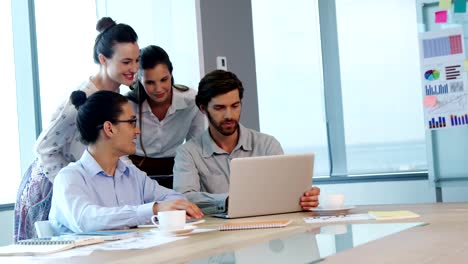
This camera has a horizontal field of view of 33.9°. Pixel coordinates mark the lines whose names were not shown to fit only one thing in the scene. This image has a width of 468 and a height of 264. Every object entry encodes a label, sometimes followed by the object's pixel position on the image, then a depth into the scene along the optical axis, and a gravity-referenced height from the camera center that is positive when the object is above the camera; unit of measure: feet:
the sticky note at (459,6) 15.78 +2.61
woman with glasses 8.31 -0.30
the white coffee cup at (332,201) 8.51 -0.66
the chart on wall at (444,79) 15.90 +1.15
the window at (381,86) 17.97 +1.24
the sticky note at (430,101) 16.30 +0.72
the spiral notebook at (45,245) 6.50 -0.74
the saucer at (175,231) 7.06 -0.73
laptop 8.31 -0.42
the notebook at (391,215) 7.30 -0.76
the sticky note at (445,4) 15.96 +2.70
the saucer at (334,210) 8.37 -0.76
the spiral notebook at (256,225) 7.34 -0.75
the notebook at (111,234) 7.11 -0.73
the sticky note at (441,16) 16.06 +2.46
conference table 4.97 -0.76
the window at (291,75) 19.21 +1.75
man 10.51 +0.07
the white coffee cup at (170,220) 7.08 -0.62
